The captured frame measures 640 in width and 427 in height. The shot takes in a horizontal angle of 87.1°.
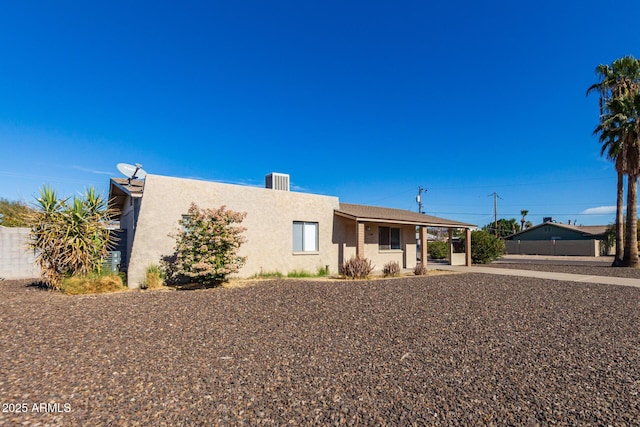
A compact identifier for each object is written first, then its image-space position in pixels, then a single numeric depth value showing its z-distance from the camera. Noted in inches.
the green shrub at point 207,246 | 420.2
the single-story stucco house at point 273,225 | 452.8
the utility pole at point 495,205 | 2116.1
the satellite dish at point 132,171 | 532.7
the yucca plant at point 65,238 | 418.0
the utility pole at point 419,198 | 1701.4
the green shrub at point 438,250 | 1239.5
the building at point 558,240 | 1521.9
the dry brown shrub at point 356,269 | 541.6
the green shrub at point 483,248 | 936.3
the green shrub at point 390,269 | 603.2
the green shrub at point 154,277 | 432.8
